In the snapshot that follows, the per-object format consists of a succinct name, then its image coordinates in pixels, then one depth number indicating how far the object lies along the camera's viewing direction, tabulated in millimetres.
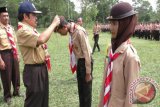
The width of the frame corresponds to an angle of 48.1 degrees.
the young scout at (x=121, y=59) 1517
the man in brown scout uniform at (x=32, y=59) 2283
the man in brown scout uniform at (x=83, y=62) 2821
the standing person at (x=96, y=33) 9612
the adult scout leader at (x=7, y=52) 3708
